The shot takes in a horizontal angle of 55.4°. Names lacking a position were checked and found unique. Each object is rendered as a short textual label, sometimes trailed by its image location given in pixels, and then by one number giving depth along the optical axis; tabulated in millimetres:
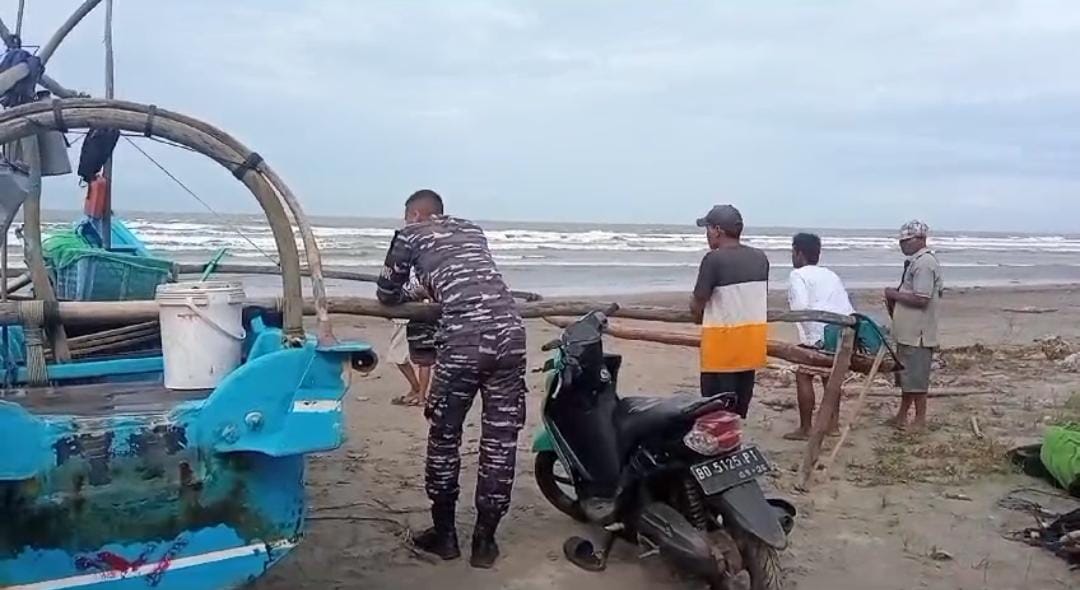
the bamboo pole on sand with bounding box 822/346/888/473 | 6461
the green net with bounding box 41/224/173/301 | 5012
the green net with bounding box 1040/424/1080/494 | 5934
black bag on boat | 5211
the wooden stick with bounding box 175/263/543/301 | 6172
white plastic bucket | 3889
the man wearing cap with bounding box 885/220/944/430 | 7625
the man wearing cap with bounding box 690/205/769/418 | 5648
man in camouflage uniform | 4543
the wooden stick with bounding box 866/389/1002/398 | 9195
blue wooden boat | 3211
